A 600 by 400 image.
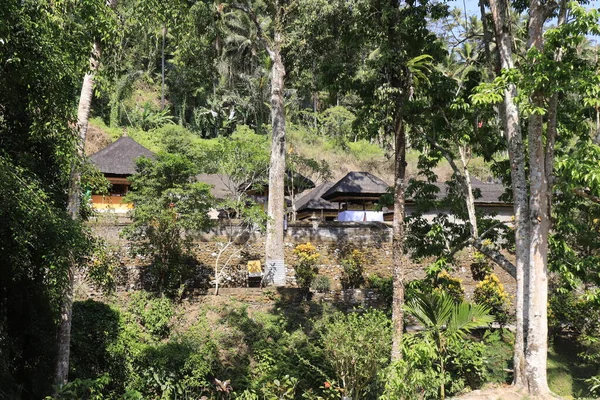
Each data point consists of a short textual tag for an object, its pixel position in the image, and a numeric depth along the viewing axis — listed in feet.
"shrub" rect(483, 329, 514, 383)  35.76
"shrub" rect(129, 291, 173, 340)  39.32
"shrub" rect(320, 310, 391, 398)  30.96
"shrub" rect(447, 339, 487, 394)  35.68
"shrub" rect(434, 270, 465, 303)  42.76
